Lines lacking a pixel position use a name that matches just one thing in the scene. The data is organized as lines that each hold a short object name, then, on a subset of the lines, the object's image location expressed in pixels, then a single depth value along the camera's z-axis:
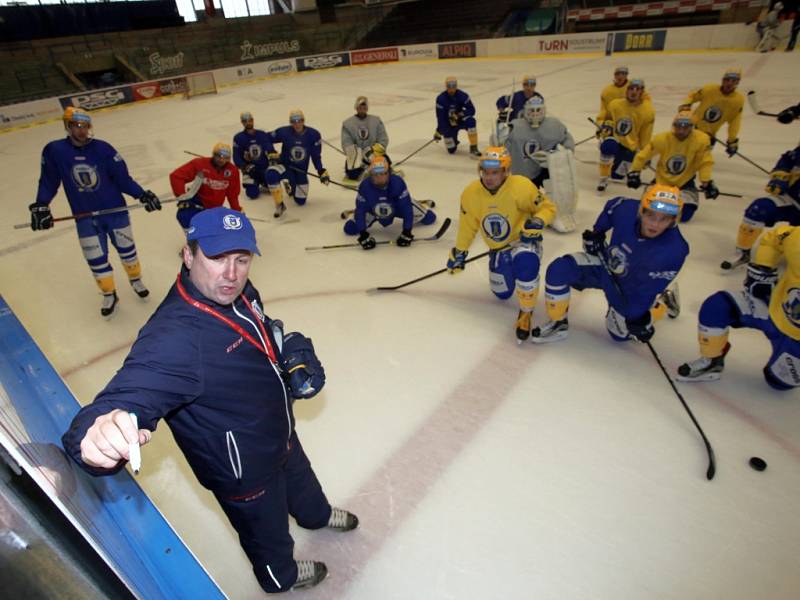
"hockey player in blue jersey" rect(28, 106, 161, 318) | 3.81
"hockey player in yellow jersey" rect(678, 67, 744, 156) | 5.92
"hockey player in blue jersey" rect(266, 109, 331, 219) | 6.42
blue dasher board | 0.77
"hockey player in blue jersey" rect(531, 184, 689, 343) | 2.98
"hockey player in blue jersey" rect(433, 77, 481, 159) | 7.91
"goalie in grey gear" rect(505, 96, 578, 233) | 5.20
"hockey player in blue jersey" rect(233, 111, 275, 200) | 6.63
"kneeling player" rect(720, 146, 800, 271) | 4.05
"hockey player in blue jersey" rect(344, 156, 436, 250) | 5.10
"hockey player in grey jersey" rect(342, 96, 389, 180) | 6.71
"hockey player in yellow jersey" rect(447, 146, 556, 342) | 3.55
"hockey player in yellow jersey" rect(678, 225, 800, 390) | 2.73
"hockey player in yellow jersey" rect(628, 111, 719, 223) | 4.86
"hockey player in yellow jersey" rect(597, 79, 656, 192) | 6.10
